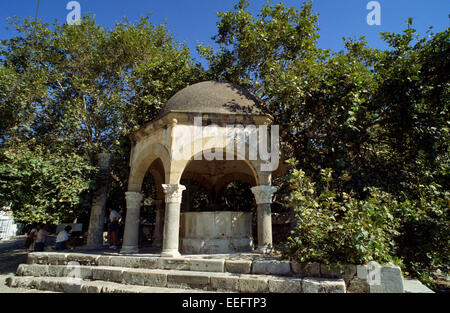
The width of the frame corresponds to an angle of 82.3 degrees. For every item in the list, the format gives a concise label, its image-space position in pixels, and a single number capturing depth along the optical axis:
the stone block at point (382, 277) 3.71
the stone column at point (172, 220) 5.80
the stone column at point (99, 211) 8.56
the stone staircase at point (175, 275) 4.12
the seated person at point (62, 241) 8.17
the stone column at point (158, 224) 9.30
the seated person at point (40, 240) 8.15
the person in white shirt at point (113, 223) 8.88
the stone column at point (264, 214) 6.16
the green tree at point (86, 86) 9.94
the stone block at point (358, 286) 3.90
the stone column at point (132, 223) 7.05
